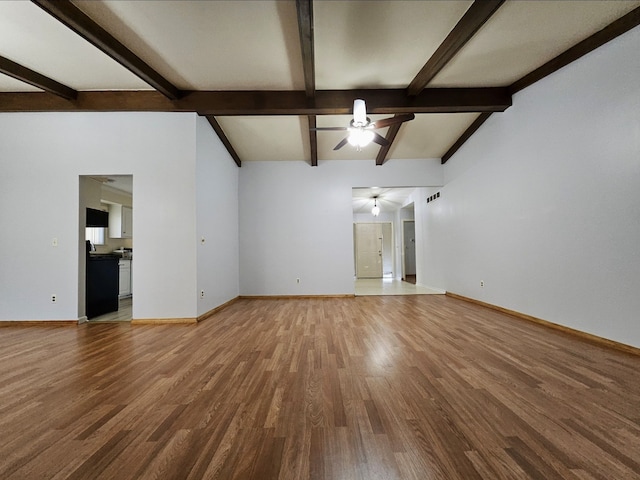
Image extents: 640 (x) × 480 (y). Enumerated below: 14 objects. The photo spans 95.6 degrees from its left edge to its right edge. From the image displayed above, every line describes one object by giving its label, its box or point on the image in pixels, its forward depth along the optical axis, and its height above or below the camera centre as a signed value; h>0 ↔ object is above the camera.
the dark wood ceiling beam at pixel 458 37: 2.46 +1.99
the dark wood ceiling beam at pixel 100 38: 2.38 +1.95
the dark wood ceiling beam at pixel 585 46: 2.51 +1.97
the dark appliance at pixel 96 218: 4.52 +0.49
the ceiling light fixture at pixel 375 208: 8.57 +1.10
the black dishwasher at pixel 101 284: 4.29 -0.57
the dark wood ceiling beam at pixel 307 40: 2.37 +1.94
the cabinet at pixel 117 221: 6.78 +0.63
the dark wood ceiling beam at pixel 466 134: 4.62 +1.93
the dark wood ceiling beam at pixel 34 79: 3.09 +1.96
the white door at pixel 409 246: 10.74 -0.06
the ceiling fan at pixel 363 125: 3.45 +1.50
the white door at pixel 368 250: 10.09 -0.18
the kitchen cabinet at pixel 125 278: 6.20 -0.65
